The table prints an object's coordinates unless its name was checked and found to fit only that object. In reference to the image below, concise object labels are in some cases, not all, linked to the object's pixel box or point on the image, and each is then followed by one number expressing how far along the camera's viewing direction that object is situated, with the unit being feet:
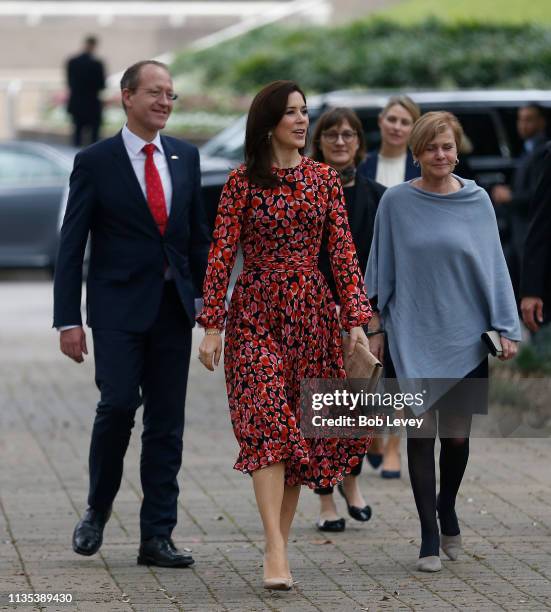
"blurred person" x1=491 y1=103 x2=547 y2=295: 80.89
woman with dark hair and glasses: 50.90
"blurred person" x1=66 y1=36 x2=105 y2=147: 174.81
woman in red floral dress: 41.81
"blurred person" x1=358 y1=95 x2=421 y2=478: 57.62
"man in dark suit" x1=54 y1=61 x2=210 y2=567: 44.19
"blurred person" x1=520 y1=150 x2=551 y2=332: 49.52
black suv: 102.63
